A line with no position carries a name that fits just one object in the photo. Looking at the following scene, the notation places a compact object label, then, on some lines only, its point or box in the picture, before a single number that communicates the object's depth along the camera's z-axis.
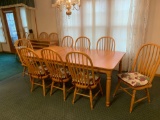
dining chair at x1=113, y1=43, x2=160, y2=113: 1.83
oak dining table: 1.84
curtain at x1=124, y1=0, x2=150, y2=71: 2.72
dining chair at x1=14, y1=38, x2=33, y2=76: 2.98
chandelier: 2.02
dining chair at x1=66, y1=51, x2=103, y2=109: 1.86
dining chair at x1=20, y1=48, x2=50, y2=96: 2.27
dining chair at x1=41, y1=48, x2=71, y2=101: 2.09
